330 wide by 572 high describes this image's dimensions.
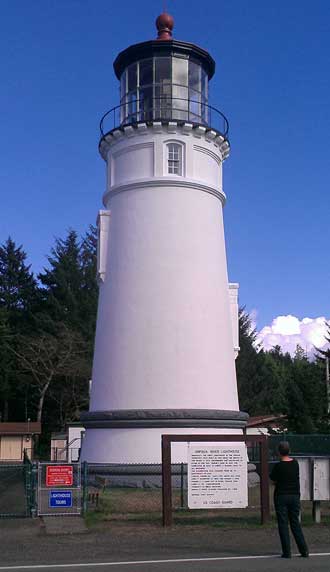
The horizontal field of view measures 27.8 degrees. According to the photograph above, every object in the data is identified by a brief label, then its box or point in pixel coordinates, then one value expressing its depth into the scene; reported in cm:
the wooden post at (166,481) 1300
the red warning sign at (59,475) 1468
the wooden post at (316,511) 1355
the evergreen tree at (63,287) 5759
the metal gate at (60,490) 1448
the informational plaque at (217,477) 1345
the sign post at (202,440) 1309
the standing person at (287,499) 973
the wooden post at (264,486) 1337
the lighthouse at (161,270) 1933
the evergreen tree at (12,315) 5528
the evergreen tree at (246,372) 5278
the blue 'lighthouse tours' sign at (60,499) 1443
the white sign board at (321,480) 1348
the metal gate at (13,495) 1576
